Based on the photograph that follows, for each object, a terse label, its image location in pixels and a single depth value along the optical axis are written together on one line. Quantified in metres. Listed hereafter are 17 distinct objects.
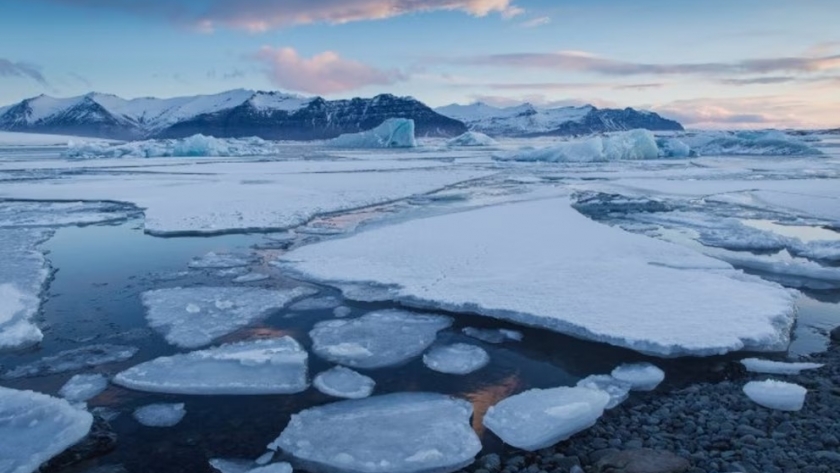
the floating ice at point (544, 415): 3.48
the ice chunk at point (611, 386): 3.96
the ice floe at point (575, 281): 4.88
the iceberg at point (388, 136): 51.00
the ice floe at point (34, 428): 3.22
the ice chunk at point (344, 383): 4.09
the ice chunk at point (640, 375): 4.15
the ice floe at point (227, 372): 4.13
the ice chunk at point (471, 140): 55.31
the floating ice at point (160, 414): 3.68
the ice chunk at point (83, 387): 4.00
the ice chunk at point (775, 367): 4.35
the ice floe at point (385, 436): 3.25
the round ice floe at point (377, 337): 4.68
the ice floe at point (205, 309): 5.14
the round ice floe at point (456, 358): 4.50
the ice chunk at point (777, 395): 3.79
